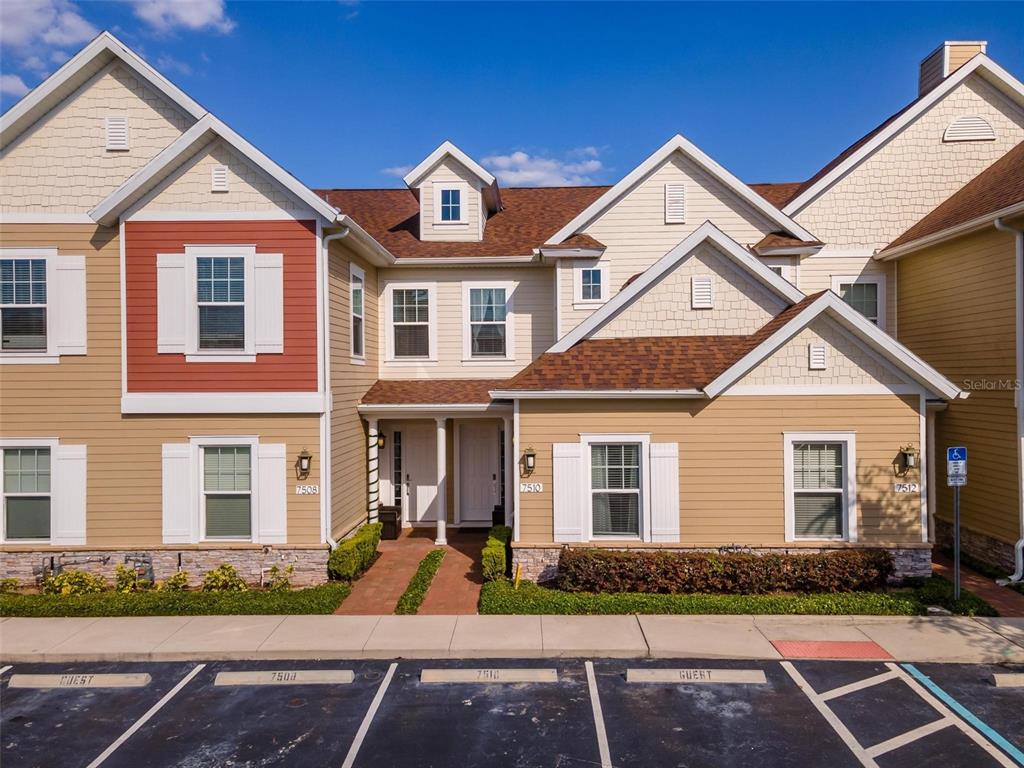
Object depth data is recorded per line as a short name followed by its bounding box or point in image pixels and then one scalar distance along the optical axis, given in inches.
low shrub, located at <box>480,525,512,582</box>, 475.5
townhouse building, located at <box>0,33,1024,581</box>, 464.4
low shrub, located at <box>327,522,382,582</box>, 480.4
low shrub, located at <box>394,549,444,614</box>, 436.5
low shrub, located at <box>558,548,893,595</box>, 443.2
